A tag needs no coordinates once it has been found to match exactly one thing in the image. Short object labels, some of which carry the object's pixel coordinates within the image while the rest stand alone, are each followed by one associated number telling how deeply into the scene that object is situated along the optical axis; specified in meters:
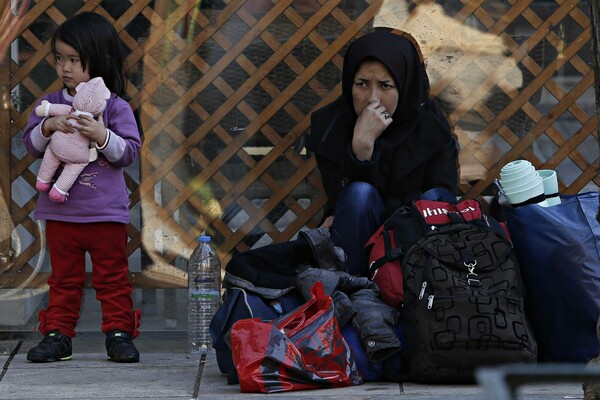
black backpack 7.61
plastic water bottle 9.53
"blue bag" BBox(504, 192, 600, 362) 8.23
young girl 8.64
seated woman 9.02
